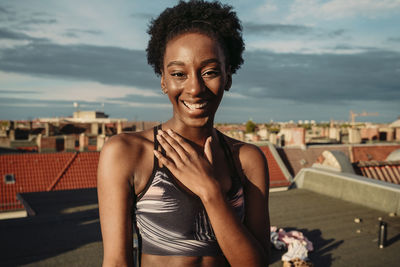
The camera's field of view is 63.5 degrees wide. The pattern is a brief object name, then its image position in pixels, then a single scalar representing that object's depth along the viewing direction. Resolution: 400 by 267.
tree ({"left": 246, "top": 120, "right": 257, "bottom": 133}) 87.28
